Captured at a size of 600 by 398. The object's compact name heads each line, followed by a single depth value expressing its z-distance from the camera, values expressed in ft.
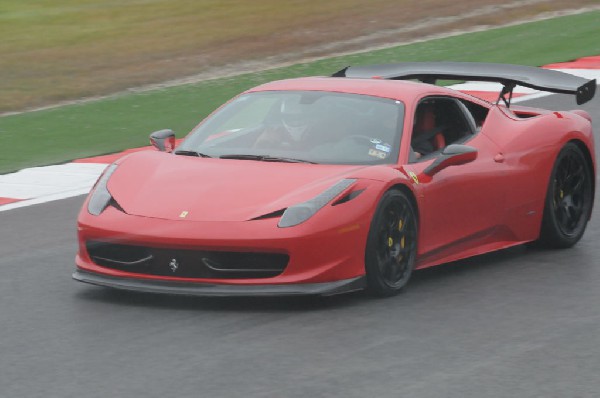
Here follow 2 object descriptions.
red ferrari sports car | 49.01
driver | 55.38
